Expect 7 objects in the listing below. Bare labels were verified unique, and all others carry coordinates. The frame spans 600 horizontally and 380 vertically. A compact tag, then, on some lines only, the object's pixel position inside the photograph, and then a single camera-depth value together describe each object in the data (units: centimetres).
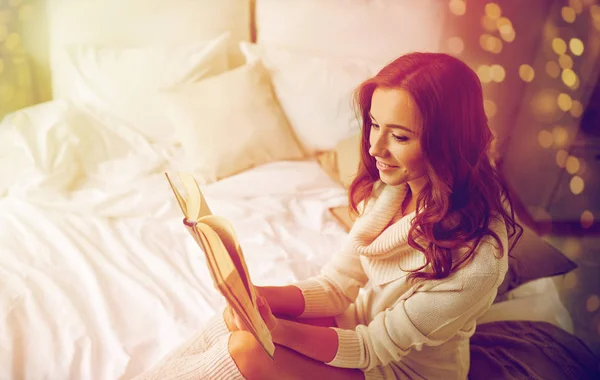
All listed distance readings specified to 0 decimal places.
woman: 70
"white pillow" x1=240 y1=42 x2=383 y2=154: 162
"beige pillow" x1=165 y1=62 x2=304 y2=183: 152
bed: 99
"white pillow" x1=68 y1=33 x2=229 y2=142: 162
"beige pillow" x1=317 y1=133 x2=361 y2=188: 151
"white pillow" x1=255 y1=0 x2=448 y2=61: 168
